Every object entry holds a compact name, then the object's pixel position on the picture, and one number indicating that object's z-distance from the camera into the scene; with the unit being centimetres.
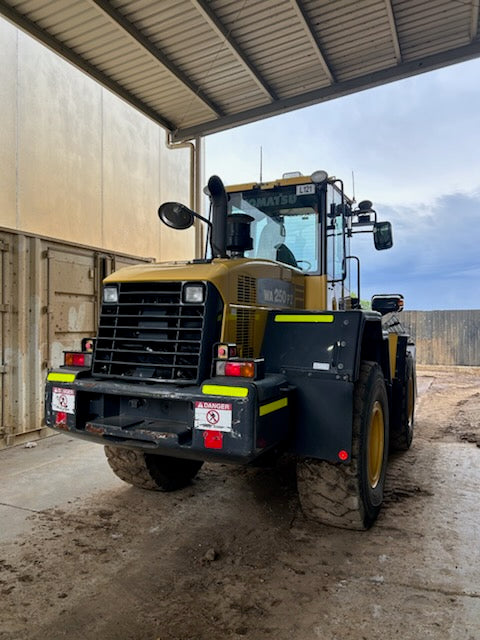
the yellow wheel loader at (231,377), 277
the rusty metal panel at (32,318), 565
